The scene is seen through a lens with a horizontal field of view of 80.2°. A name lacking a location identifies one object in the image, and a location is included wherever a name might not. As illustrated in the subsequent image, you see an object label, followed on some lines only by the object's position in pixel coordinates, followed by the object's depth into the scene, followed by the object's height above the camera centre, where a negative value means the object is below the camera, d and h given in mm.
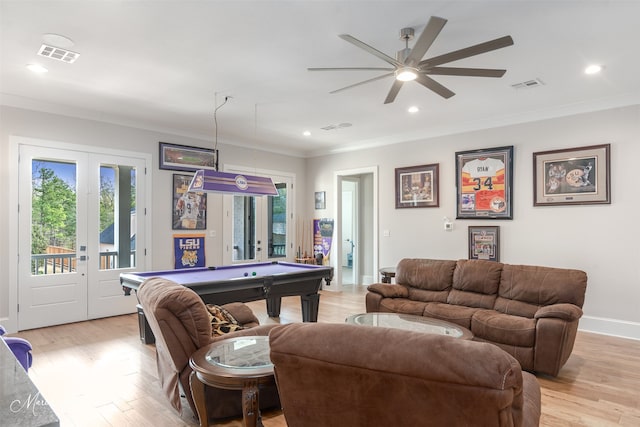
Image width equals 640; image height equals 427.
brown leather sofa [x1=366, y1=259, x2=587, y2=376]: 3303 -921
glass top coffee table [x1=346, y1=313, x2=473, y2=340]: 3066 -948
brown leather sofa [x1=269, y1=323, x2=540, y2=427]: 1146 -539
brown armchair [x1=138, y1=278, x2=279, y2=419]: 2363 -786
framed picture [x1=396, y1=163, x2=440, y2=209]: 6164 +479
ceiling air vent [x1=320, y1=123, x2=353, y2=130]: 5887 +1417
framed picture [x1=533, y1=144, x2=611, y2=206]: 4672 +490
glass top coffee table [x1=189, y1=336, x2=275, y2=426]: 1963 -828
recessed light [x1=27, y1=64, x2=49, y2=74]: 3653 +1464
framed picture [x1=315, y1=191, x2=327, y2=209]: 7840 +332
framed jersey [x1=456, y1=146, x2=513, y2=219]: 5402 +468
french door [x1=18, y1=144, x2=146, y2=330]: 4766 -204
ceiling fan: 2398 +1112
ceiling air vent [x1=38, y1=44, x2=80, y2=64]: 3275 +1462
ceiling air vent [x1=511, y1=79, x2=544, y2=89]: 4062 +1427
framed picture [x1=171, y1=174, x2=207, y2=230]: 6090 +160
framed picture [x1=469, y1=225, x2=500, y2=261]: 5504 -409
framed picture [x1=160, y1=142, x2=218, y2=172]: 5996 +977
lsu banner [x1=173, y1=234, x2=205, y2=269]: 6094 -548
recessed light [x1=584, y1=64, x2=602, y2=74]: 3660 +1427
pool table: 3754 -696
